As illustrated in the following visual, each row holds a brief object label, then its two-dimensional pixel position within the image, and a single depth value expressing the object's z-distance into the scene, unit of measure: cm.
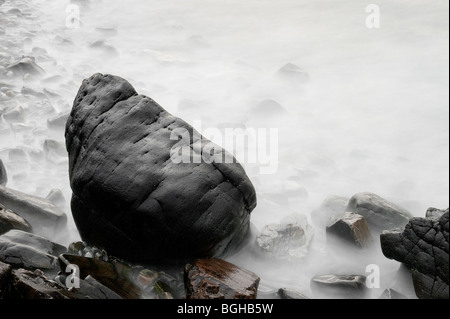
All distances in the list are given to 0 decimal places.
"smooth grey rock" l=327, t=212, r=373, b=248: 498
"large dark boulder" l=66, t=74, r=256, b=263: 433
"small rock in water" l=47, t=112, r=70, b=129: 732
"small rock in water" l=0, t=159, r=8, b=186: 565
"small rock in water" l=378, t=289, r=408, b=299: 439
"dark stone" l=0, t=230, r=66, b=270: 423
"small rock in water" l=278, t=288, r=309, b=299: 423
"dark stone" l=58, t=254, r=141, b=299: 416
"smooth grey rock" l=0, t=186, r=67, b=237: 495
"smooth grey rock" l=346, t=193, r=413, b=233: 528
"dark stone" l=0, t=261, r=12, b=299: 368
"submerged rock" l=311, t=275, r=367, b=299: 443
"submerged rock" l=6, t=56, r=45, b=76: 873
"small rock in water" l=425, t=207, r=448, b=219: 434
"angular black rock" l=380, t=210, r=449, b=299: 412
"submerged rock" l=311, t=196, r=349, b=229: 577
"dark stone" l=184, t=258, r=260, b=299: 391
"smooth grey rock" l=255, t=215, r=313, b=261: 491
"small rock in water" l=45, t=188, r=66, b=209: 559
